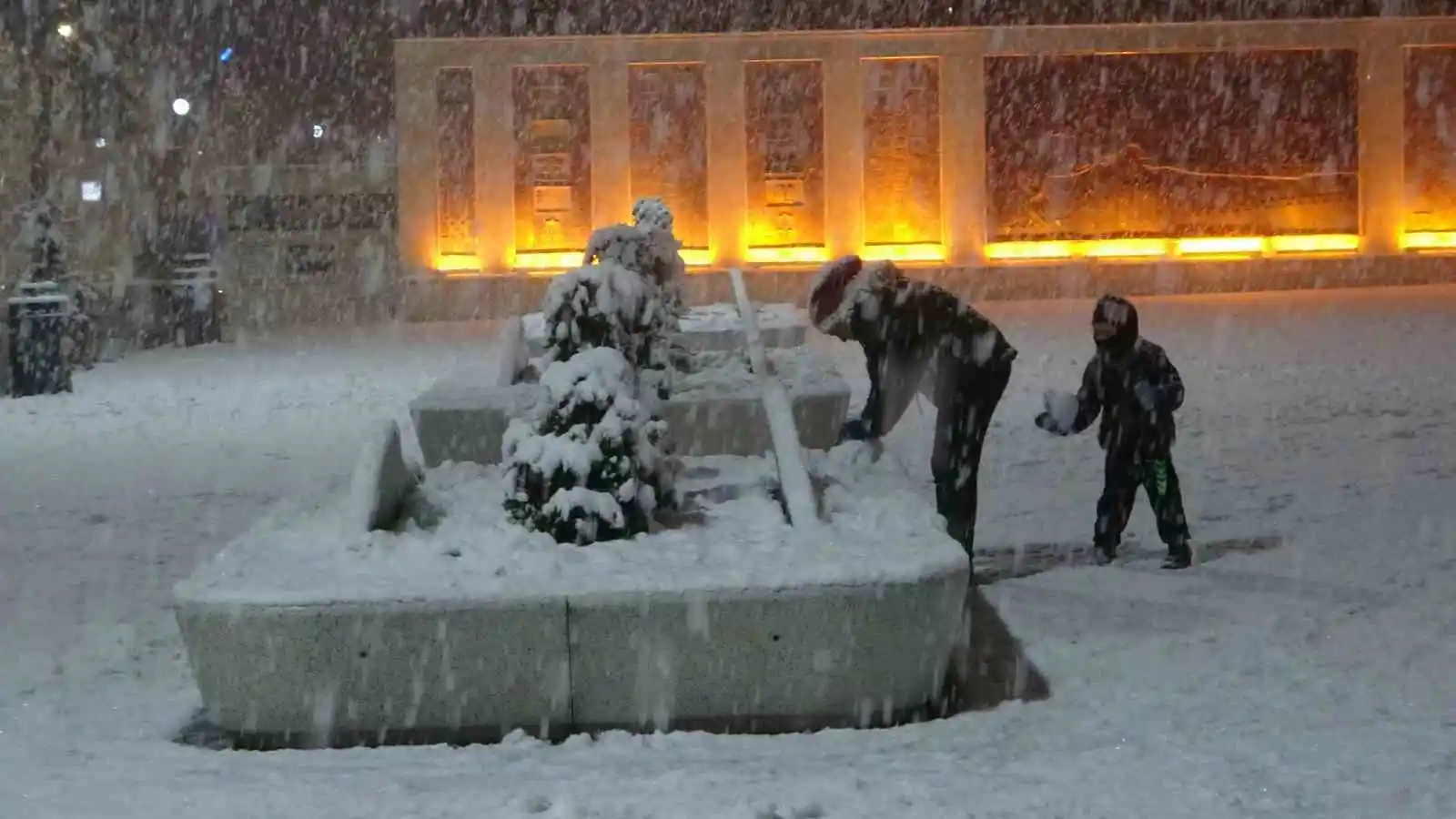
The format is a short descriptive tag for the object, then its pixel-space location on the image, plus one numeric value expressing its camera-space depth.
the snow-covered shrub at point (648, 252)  11.02
